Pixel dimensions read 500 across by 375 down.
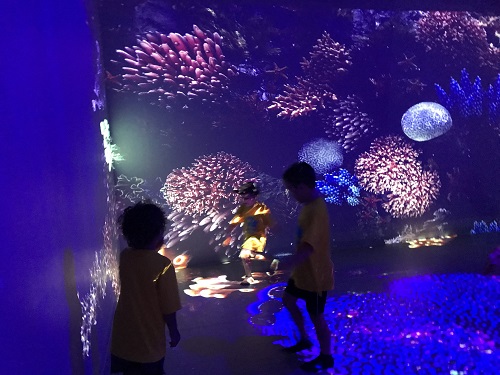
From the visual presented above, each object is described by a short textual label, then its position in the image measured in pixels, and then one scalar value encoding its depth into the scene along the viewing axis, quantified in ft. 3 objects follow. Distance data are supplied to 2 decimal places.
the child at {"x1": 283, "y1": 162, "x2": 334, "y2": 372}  10.90
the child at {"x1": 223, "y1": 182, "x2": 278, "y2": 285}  18.40
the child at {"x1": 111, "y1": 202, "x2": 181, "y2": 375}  7.97
